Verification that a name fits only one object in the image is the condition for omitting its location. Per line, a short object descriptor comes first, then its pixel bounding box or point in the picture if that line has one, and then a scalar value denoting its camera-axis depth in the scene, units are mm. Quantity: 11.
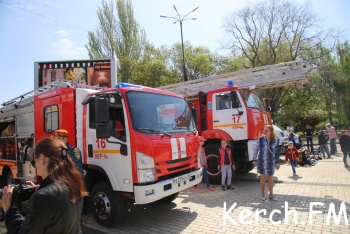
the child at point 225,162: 7727
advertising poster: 10750
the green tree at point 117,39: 31953
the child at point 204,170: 7877
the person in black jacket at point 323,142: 13848
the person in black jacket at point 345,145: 11042
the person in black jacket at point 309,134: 15753
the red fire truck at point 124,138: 4738
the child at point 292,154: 9921
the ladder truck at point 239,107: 8258
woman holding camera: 1823
